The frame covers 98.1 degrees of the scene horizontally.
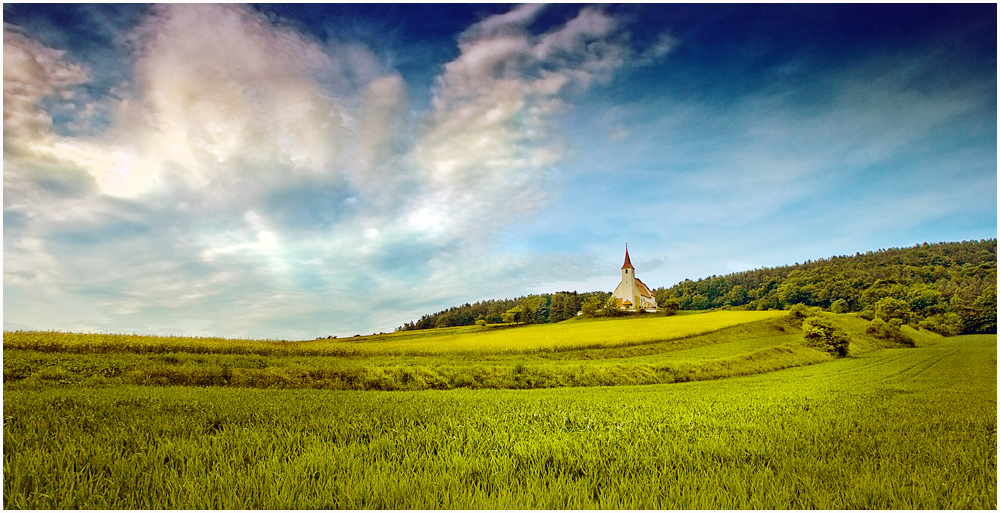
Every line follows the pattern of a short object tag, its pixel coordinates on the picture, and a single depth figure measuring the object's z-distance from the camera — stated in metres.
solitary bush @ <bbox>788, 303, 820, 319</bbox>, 51.58
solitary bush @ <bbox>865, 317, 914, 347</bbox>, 48.25
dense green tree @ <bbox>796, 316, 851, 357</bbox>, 40.91
